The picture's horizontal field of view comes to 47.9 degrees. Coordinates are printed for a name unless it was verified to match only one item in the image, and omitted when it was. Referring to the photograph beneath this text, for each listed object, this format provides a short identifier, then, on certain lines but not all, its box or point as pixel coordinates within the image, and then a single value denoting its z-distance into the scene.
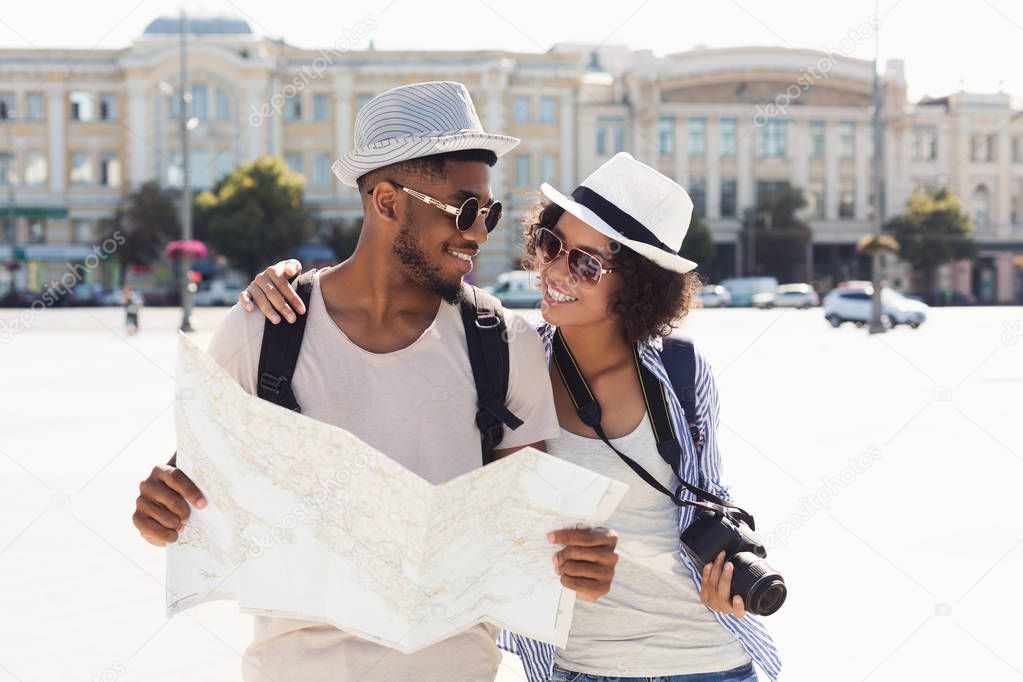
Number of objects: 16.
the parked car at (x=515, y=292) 39.56
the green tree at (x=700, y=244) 51.44
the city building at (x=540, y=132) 52.84
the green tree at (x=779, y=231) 55.12
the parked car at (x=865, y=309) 29.31
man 2.19
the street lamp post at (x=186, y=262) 26.92
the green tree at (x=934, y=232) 54.28
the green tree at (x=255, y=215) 47.00
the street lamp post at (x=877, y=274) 26.27
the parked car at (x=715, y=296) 47.09
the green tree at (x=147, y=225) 49.84
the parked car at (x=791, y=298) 46.41
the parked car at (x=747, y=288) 49.47
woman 2.39
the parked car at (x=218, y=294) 49.00
